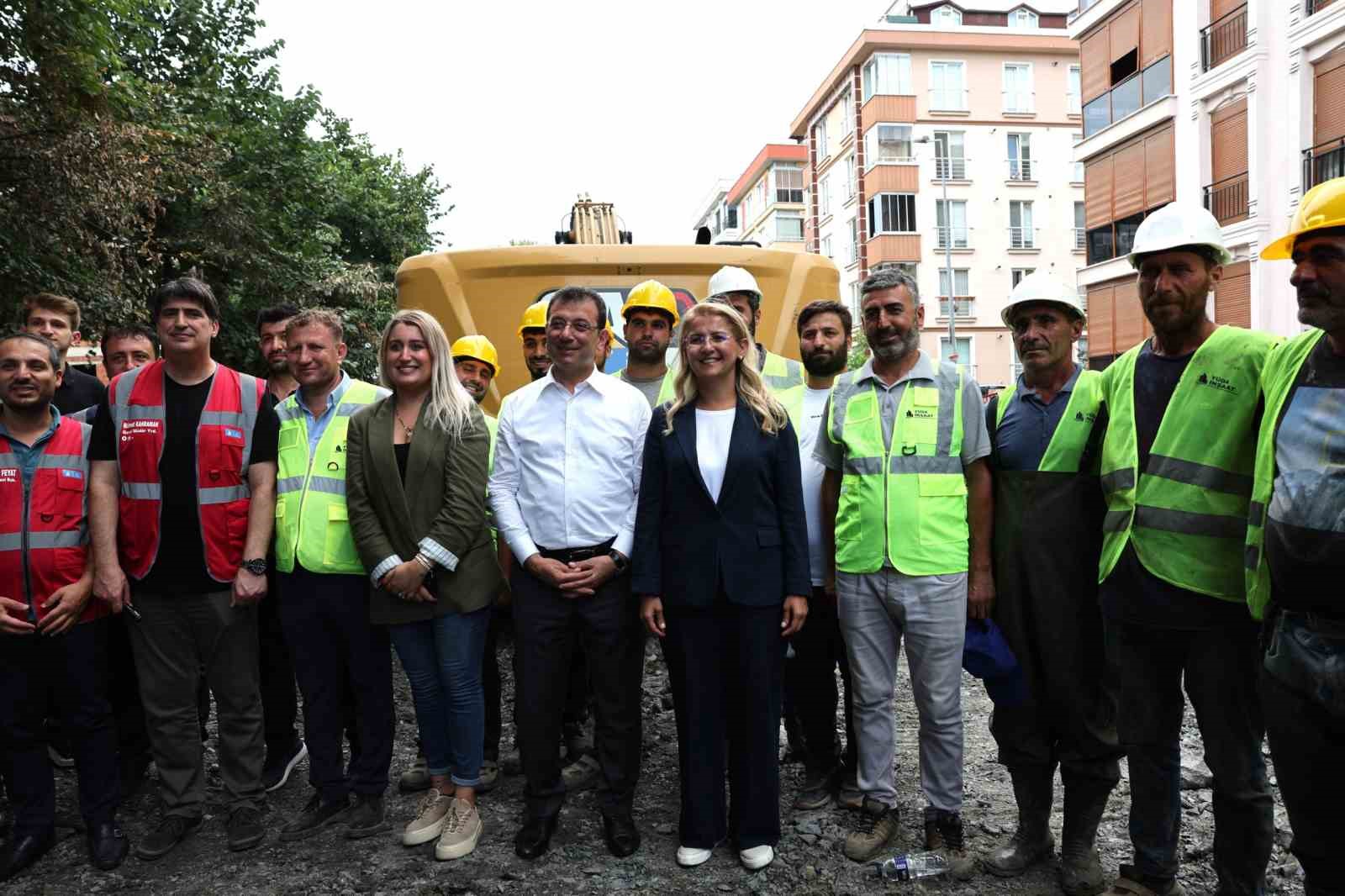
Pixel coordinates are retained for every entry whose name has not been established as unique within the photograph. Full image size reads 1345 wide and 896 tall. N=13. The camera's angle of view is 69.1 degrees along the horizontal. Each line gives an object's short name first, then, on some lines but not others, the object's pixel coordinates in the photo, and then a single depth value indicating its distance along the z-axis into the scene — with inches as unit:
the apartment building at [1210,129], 661.3
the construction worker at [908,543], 142.8
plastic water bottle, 139.3
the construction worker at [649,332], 184.5
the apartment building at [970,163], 1530.5
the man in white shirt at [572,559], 149.3
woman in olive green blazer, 153.2
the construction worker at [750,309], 188.1
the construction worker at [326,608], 158.6
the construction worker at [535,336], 214.1
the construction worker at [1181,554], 116.8
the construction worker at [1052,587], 135.0
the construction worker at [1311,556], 92.4
